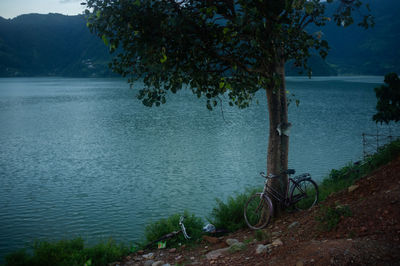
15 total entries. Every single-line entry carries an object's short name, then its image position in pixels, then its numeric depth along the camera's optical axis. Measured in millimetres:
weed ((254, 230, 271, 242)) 7684
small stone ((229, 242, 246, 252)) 7321
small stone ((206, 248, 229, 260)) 7437
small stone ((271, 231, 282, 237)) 7644
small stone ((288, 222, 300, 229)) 7728
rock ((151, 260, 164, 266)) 7995
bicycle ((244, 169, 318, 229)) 8930
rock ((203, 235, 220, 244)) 8742
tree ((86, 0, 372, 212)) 6977
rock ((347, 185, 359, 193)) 8367
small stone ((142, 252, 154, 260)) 8716
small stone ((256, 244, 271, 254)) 6702
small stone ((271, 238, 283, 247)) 6812
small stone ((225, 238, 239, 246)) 8180
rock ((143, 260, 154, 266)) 8238
